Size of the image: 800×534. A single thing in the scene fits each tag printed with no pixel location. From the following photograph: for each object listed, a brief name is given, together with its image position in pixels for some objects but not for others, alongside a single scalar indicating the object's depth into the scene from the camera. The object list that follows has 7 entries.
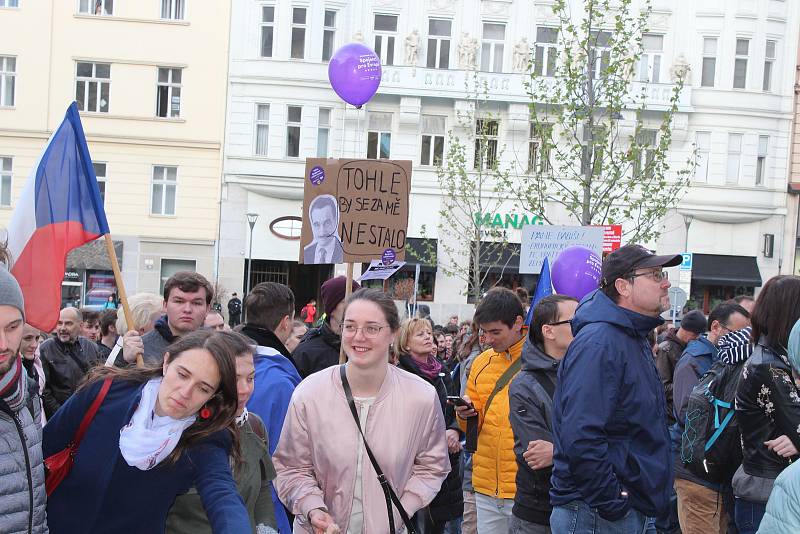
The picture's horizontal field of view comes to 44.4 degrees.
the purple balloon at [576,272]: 8.45
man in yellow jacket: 5.98
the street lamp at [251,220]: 31.14
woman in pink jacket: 4.45
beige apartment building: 34.06
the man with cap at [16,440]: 3.18
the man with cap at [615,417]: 4.51
